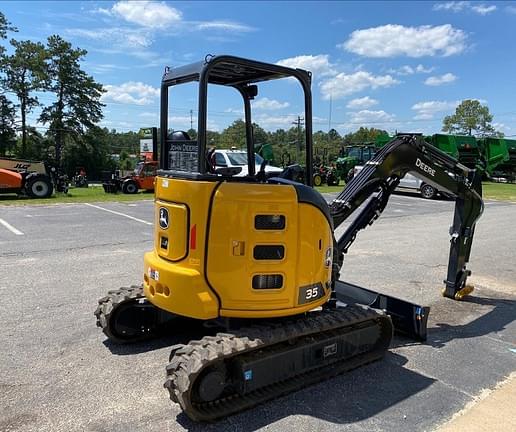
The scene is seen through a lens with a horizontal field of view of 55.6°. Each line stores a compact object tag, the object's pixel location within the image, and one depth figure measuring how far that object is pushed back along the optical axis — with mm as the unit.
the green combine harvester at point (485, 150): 33547
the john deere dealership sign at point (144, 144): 38944
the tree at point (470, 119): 92438
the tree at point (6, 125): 51562
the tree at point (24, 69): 51031
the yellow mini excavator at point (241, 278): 3764
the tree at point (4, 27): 48106
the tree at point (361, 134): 103938
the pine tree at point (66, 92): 52594
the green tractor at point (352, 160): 33281
